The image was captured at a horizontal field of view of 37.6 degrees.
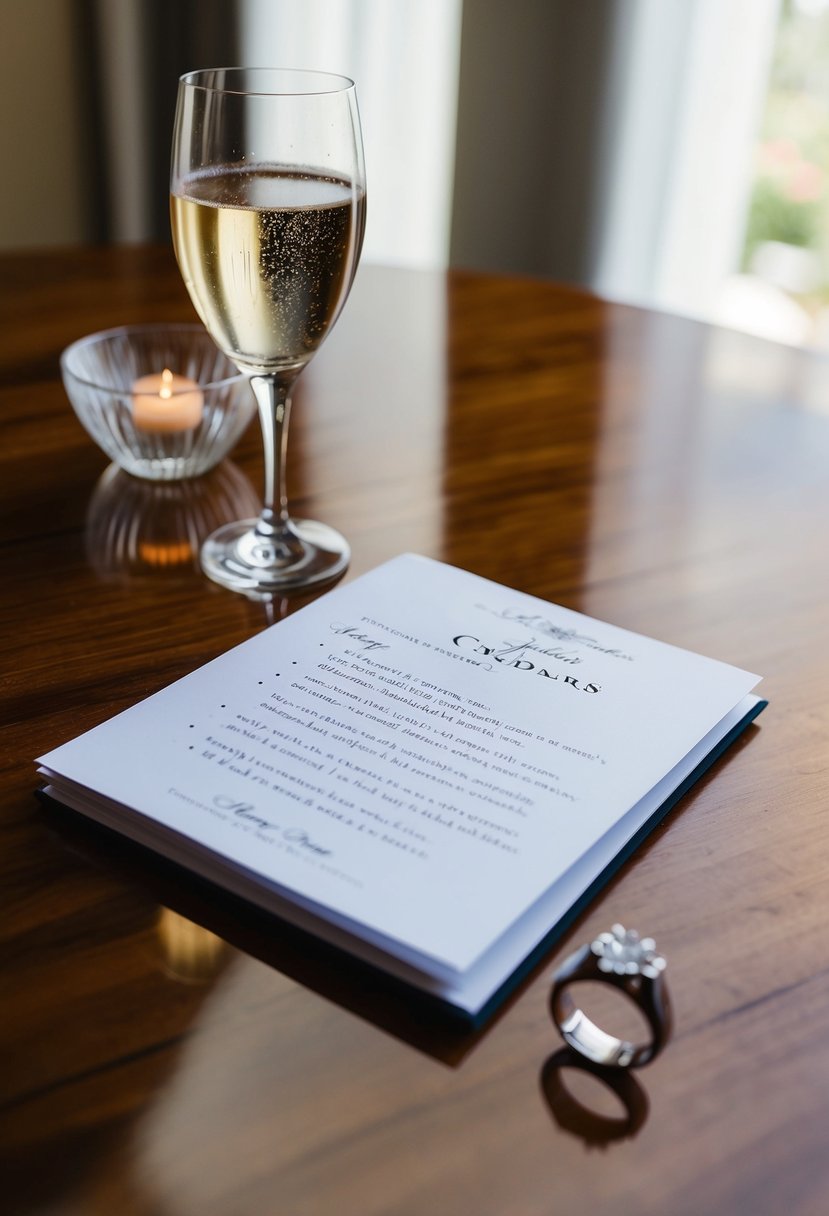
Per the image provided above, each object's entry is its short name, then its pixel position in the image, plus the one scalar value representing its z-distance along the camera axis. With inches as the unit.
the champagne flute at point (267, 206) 24.7
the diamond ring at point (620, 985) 16.1
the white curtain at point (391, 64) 87.4
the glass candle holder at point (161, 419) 31.3
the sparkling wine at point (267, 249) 24.8
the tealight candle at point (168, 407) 31.2
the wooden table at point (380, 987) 15.1
